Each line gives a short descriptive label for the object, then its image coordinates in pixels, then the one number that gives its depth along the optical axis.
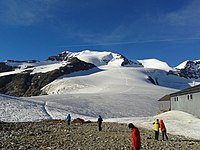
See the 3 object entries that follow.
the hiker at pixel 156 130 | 14.74
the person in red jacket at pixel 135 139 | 8.00
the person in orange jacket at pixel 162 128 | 14.92
